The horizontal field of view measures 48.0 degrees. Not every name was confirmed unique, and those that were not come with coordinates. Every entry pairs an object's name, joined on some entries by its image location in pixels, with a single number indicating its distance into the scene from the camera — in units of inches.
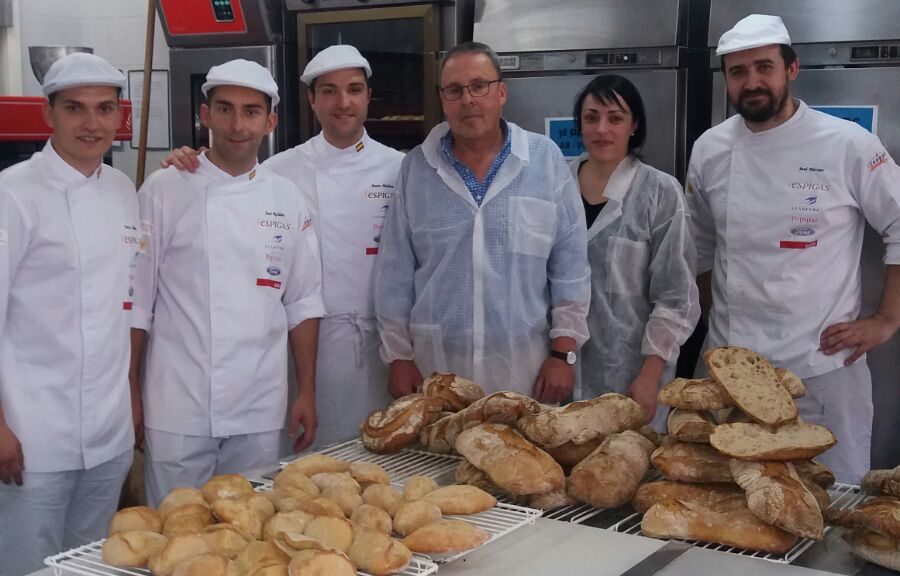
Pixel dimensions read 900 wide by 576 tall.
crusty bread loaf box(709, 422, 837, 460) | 54.3
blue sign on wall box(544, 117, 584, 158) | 132.9
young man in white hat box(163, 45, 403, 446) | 111.4
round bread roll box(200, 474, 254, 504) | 53.9
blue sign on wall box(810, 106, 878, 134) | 115.2
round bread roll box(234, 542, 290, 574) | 45.7
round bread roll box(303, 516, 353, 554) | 47.7
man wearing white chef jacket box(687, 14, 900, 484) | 105.6
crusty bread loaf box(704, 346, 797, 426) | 57.8
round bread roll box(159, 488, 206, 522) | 53.5
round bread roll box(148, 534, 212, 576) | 46.1
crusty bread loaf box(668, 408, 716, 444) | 57.6
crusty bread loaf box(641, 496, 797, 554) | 51.6
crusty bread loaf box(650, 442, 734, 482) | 56.2
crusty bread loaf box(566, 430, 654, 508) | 57.7
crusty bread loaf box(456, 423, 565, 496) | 57.2
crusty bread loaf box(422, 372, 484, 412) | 74.2
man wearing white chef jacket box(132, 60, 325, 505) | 97.6
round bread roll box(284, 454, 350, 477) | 59.4
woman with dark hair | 108.7
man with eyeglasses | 102.0
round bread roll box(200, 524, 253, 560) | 47.9
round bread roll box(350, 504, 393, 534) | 50.5
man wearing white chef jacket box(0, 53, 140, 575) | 87.5
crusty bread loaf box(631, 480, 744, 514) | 55.5
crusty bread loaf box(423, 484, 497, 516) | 53.4
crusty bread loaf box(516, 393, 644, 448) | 62.4
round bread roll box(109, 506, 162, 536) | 50.9
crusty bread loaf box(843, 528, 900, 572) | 50.0
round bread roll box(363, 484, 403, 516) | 53.4
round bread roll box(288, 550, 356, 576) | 43.7
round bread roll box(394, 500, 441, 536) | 50.7
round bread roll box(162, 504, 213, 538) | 50.5
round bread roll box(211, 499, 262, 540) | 50.5
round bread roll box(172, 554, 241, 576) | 44.6
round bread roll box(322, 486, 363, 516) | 53.2
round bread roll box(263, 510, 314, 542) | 48.9
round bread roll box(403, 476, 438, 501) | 55.0
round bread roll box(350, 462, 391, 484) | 58.1
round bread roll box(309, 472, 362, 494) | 55.9
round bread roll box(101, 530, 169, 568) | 47.6
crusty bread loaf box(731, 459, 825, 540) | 50.8
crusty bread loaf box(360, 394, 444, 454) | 68.7
